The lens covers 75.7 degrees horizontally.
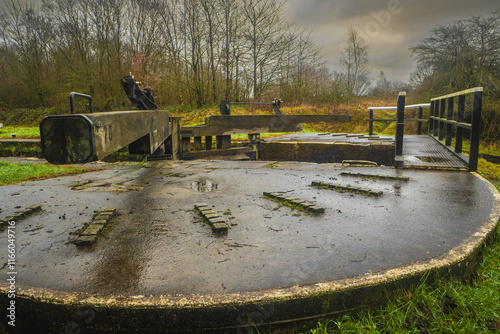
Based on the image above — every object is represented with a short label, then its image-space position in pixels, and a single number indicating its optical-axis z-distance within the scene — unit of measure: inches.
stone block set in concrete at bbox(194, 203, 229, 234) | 87.7
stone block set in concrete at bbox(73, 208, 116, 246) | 80.5
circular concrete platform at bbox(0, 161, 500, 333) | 57.2
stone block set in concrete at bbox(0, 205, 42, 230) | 97.7
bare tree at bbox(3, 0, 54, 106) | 831.1
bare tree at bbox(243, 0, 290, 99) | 728.3
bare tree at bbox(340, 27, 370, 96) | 892.0
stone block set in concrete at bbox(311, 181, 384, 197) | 127.7
